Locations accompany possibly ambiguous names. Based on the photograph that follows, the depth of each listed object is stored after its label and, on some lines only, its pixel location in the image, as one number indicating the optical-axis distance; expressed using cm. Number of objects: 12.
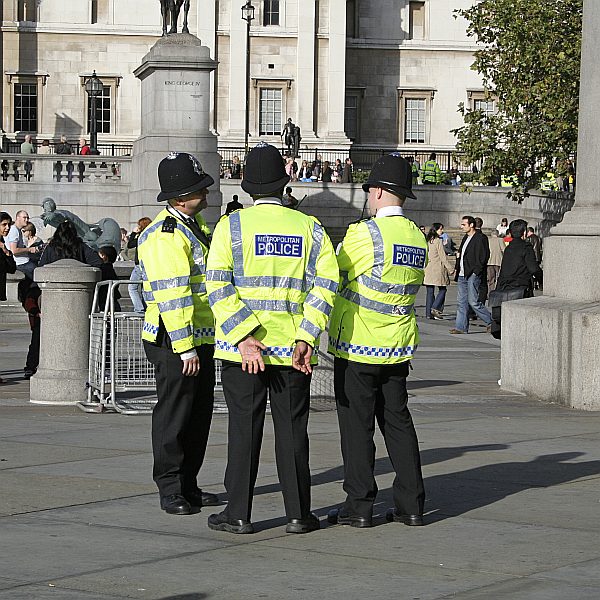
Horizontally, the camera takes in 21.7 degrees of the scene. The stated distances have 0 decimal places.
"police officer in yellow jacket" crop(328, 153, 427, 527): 799
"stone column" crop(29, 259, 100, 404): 1348
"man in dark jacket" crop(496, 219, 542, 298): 1862
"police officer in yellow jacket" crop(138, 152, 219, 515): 824
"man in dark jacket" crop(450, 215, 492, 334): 2381
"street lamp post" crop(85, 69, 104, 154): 5244
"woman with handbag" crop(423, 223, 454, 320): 2653
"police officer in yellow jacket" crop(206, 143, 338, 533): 766
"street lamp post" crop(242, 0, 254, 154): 6706
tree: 3866
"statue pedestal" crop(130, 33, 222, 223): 2873
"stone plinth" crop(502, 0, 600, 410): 1335
